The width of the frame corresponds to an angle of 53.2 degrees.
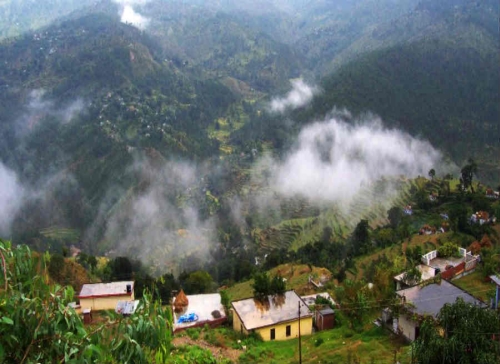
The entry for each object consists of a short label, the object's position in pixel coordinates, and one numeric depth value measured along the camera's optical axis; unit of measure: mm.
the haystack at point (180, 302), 37344
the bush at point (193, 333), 28834
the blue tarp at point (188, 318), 34719
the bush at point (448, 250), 43281
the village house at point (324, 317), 31125
